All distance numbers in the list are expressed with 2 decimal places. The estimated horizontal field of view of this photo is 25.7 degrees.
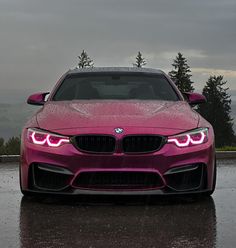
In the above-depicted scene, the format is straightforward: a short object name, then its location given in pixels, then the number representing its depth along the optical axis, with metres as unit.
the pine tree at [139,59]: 91.03
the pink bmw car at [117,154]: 4.73
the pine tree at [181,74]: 86.31
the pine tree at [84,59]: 87.28
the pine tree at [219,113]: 92.56
